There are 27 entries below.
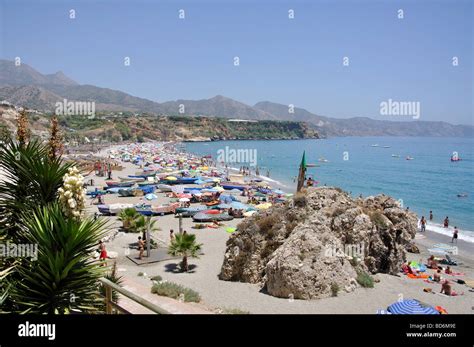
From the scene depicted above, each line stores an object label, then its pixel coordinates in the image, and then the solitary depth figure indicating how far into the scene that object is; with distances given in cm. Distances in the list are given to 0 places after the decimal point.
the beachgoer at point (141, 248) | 1725
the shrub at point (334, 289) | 1375
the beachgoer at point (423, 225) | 3027
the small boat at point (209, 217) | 2715
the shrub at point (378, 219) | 1774
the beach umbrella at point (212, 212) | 2832
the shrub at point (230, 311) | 1055
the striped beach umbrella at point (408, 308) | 989
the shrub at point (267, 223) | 1609
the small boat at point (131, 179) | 4404
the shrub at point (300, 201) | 1636
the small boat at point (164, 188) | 3912
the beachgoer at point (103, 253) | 1357
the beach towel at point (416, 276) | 1797
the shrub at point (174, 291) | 1174
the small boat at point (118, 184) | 3973
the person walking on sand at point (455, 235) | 2796
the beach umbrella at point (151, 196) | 3428
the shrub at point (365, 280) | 1502
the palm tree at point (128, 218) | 2246
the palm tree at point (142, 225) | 1869
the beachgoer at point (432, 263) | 2027
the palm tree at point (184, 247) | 1630
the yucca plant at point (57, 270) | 456
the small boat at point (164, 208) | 2856
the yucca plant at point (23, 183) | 545
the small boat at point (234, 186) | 4484
